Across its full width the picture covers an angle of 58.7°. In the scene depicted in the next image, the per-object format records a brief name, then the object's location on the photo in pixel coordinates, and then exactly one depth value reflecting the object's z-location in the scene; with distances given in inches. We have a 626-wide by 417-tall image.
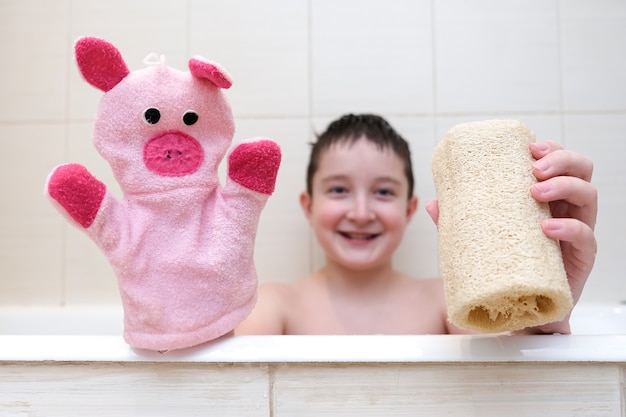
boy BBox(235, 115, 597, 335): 44.4
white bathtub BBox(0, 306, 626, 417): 23.0
